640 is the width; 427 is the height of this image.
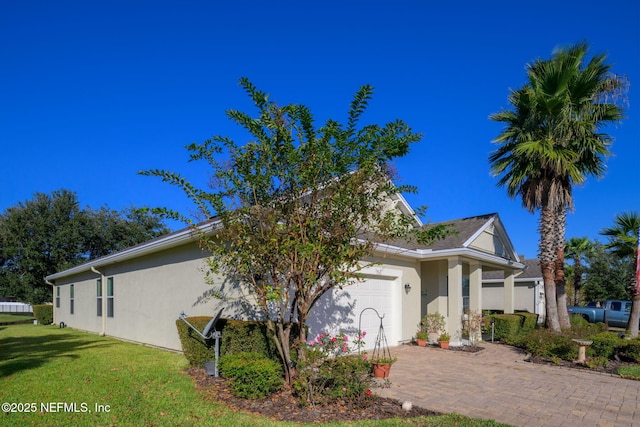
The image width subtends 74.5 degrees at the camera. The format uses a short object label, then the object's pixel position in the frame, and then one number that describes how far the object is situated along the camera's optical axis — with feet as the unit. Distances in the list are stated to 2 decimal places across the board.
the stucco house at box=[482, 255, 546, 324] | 93.61
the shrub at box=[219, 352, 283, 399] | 21.27
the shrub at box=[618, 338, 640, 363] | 35.27
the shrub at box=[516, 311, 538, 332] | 54.06
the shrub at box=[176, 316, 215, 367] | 28.27
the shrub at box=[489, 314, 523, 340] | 50.08
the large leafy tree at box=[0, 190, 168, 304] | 95.96
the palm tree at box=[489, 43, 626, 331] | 45.50
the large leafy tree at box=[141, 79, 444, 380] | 22.39
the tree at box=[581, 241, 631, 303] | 108.06
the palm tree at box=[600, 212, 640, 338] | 56.51
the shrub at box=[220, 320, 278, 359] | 26.55
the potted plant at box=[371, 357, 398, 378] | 26.14
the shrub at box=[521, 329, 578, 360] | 36.38
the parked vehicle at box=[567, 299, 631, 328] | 79.82
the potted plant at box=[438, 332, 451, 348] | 42.68
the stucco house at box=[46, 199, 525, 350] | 35.19
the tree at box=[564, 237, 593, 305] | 98.69
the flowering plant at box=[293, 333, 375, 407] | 20.51
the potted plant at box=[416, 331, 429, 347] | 43.36
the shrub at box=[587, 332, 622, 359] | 36.11
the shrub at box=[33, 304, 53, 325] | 75.66
